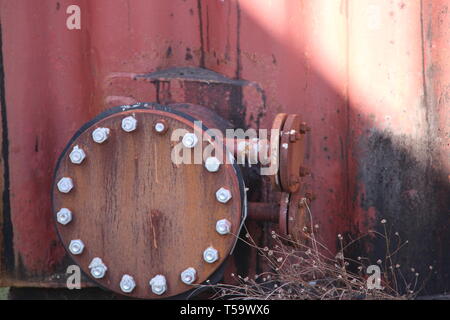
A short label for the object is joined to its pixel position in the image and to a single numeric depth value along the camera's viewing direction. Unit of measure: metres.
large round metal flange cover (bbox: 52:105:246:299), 4.39
